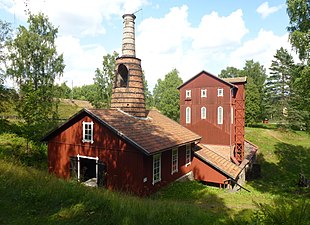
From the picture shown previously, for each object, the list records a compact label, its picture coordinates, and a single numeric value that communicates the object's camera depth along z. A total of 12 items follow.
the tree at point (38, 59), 22.00
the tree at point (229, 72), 69.75
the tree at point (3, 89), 16.12
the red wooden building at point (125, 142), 13.34
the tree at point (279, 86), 43.38
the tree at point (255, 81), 45.50
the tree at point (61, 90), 23.62
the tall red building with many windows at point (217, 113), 23.38
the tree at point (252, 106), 44.78
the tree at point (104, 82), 29.25
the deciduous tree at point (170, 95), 48.00
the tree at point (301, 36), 12.44
